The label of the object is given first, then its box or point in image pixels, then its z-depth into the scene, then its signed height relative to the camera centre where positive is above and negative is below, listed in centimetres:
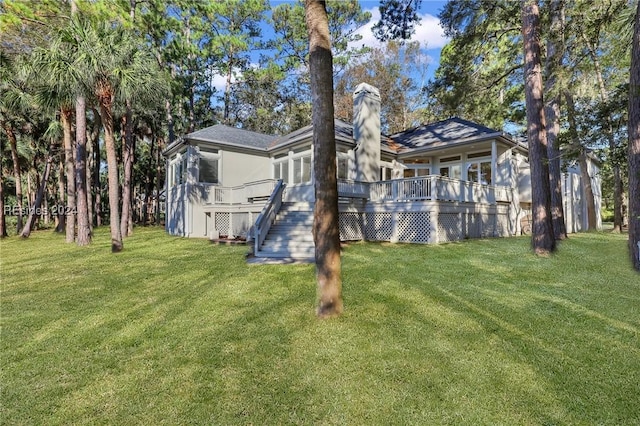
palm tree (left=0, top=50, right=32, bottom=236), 1436 +635
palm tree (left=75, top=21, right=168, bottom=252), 949 +479
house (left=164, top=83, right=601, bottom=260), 1122 +152
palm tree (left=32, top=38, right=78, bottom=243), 937 +472
